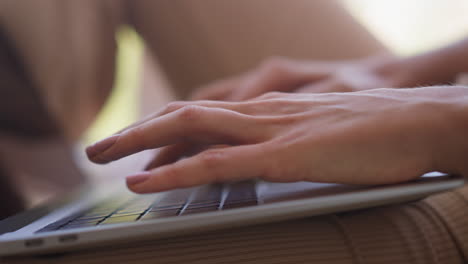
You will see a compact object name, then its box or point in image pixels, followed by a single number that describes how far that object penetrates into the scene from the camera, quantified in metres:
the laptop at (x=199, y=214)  0.32
